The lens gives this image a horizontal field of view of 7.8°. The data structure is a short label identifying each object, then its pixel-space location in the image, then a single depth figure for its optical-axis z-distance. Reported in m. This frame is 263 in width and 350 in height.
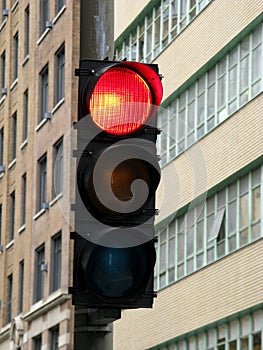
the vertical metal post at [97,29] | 8.41
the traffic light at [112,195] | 7.93
